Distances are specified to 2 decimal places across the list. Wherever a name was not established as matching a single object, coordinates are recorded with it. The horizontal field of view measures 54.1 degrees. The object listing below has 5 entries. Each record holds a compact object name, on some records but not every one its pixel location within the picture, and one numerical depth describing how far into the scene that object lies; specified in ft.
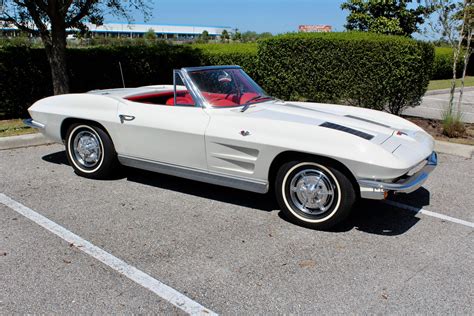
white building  454.19
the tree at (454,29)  26.30
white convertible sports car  13.03
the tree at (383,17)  79.92
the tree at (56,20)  29.19
